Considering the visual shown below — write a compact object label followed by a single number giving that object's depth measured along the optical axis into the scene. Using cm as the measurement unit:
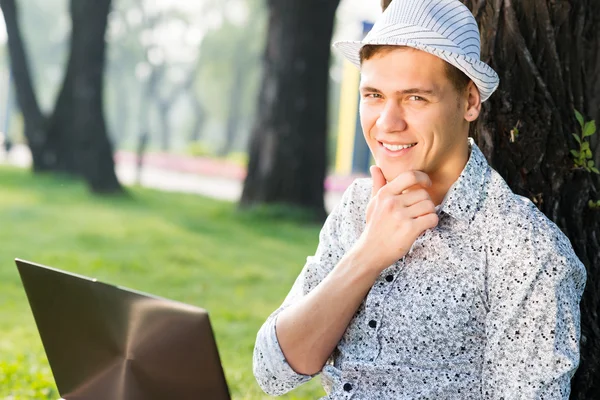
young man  210
